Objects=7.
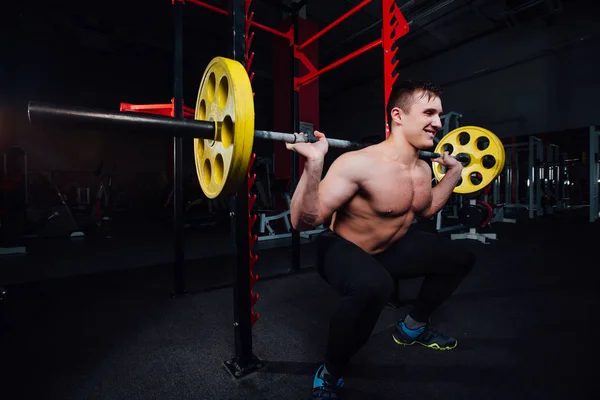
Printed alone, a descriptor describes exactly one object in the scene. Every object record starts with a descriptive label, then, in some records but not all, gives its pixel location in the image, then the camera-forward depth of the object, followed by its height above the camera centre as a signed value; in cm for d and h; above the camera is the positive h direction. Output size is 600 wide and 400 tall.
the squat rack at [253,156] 105 +42
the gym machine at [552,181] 591 +27
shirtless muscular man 88 -11
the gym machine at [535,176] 548 +34
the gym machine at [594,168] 450 +39
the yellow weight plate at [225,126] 71 +17
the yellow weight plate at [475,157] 161 +20
